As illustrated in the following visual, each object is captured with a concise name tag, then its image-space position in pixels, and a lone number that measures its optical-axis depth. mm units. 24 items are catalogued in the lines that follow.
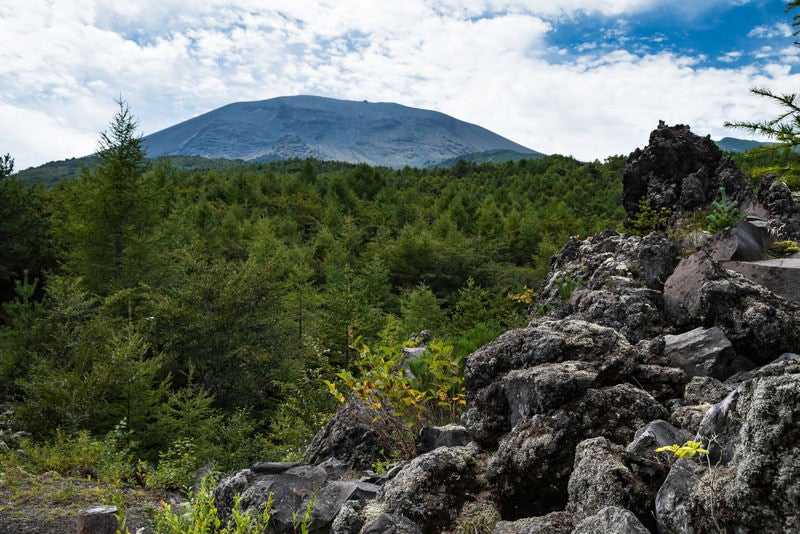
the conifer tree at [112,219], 18156
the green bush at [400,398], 5125
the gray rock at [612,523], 2455
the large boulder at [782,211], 7301
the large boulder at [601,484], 2844
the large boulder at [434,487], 3680
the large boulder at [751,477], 2156
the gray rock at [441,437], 4798
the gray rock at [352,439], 5738
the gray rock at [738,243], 6461
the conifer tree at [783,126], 2744
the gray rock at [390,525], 3374
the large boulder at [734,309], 4617
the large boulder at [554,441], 3543
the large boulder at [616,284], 5711
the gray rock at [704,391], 3754
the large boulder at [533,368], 3979
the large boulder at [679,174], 9328
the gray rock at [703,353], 4453
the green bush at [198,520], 3069
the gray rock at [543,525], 2984
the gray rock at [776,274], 5684
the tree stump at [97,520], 4406
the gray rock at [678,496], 2473
